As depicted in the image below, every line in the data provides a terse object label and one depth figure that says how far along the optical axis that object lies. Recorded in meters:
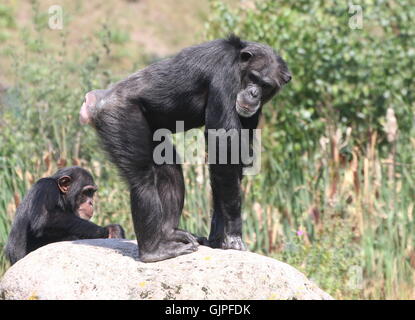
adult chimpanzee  10.25
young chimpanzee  12.04
